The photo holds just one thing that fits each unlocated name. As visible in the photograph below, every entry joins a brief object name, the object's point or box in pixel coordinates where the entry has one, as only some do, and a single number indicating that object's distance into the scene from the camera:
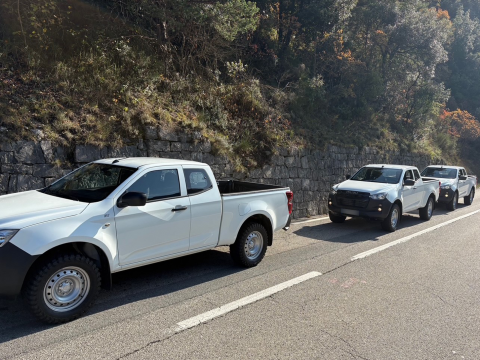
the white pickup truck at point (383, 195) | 9.98
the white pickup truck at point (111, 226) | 4.00
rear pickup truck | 14.62
